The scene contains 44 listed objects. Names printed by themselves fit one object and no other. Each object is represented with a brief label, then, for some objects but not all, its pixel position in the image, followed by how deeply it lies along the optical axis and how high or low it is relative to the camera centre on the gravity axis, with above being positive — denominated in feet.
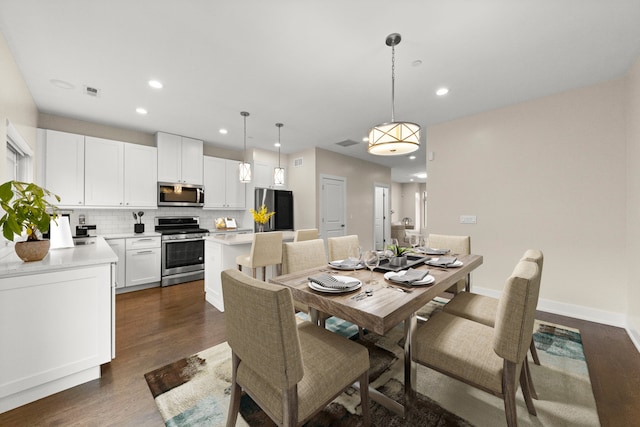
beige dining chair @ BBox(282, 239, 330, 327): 7.11 -1.30
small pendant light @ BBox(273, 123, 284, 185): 13.02 +1.92
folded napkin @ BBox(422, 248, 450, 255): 7.99 -1.24
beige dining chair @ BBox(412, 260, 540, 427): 3.69 -2.35
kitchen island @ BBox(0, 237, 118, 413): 5.04 -2.45
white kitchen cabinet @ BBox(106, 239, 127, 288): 12.12 -2.25
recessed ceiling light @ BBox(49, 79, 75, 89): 8.80 +4.62
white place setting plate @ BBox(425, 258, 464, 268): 6.41 -1.31
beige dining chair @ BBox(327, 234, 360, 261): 8.32 -1.19
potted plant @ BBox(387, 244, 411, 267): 6.40 -1.11
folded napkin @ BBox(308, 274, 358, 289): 4.59 -1.33
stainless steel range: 13.46 -2.12
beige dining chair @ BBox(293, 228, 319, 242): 10.46 -0.94
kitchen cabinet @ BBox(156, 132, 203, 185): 14.15 +3.19
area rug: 4.72 -3.89
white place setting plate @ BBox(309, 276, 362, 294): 4.56 -1.39
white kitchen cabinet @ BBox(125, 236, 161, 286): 12.53 -2.47
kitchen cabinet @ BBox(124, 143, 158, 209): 13.23 +1.99
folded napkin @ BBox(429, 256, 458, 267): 6.41 -1.27
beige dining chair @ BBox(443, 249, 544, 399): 5.44 -2.32
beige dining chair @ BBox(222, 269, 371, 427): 3.10 -2.26
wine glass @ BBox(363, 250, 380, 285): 5.75 -1.10
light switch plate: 11.82 -0.28
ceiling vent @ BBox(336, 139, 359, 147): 16.08 +4.62
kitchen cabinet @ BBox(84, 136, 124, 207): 12.19 +2.02
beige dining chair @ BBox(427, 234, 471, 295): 8.38 -1.19
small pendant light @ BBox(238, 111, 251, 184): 11.75 +1.96
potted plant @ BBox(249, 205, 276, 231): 11.28 -0.15
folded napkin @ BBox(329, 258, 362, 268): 6.27 -1.31
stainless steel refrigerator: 17.16 +0.54
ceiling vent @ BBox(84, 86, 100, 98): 9.26 +4.59
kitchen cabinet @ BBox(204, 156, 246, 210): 16.11 +1.85
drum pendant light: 6.33 +1.98
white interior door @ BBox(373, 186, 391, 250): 24.07 -0.31
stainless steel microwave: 14.21 +1.08
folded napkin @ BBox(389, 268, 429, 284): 4.94 -1.31
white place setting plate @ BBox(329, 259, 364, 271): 6.17 -1.34
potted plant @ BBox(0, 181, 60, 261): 4.99 -0.15
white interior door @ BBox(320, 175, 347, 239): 17.79 +0.51
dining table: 3.81 -1.48
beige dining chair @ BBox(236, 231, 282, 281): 9.13 -1.54
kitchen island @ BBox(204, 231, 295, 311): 10.03 -1.85
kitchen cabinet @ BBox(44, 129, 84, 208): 11.14 +2.11
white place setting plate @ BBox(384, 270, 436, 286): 4.93 -1.35
